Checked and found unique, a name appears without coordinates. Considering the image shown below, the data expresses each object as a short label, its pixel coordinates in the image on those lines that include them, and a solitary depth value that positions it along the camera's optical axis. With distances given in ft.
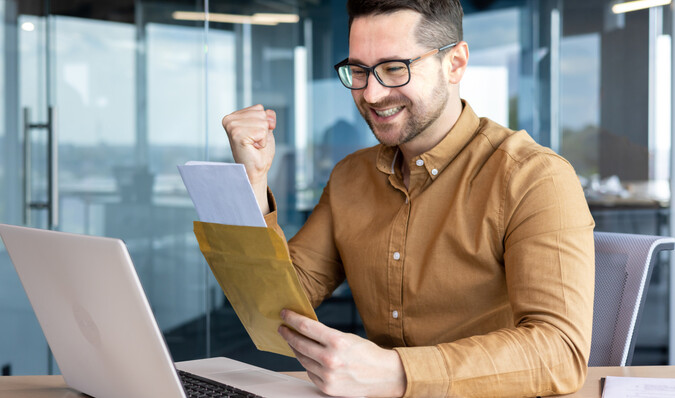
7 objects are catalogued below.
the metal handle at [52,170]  9.86
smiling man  3.35
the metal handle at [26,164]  9.91
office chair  4.69
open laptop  2.70
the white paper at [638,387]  3.42
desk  3.57
